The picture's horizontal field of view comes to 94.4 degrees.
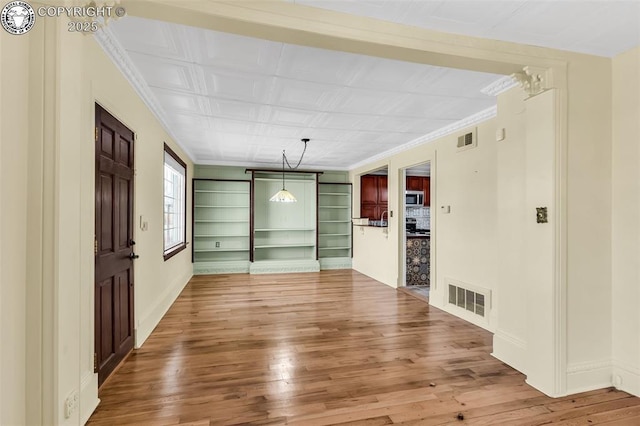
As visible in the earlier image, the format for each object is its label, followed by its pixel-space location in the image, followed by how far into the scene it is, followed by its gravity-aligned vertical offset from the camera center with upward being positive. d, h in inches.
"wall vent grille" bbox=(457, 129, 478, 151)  144.5 +36.6
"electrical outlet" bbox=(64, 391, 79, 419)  60.4 -40.1
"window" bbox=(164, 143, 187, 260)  184.4 +6.8
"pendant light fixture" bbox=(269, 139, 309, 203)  220.2 +12.1
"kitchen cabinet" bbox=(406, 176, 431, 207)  303.0 +29.3
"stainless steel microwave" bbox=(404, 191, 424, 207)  299.7 +15.6
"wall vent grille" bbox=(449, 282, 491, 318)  138.4 -42.3
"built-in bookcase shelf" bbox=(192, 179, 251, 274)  269.6 -11.4
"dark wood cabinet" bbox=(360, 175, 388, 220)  294.8 +17.4
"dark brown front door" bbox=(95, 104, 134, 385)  86.8 -9.9
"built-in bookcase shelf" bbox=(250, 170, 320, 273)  283.0 -9.7
